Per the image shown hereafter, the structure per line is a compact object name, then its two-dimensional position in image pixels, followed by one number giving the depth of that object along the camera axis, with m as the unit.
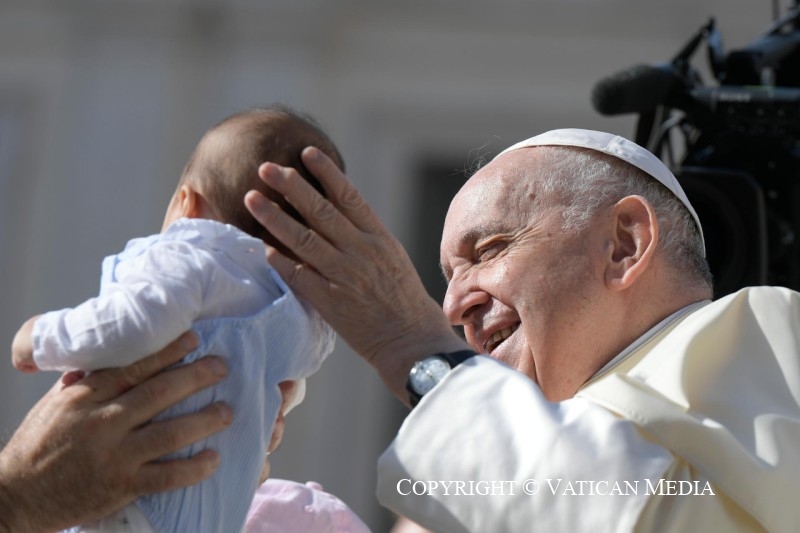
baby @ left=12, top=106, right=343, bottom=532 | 5.15
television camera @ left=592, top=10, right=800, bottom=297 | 8.20
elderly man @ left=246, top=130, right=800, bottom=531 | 5.12
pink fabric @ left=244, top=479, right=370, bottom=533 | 6.18
